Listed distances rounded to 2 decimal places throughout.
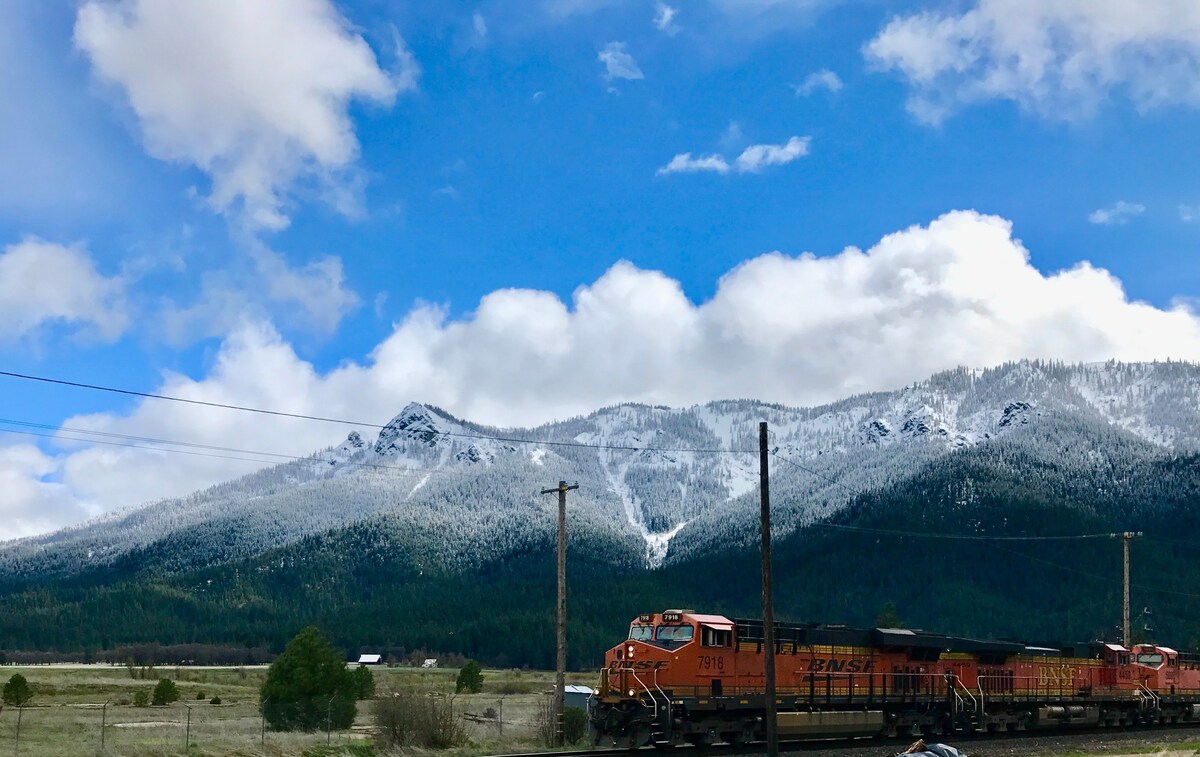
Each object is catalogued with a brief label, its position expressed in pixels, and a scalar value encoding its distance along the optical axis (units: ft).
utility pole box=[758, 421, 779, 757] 97.19
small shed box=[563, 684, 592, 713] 215.72
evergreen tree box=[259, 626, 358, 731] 175.42
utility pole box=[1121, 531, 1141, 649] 204.74
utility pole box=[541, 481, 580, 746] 134.82
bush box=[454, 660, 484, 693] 322.49
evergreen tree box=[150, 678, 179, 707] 247.70
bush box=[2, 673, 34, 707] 240.53
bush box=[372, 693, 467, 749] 128.26
